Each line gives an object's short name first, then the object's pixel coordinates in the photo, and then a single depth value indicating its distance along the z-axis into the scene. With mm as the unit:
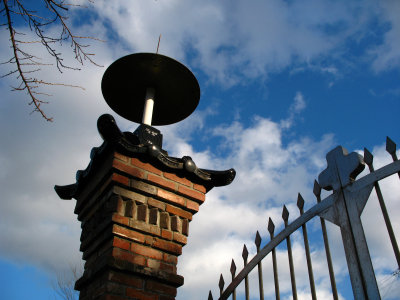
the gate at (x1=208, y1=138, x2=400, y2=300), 1945
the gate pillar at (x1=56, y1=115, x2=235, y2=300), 2162
